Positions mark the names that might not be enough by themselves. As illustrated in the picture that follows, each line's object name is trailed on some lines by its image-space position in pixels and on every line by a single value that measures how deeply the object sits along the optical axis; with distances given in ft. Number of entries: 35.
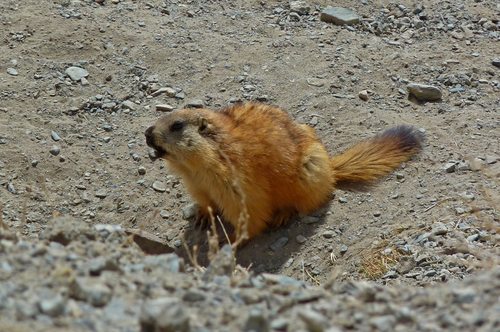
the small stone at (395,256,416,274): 32.42
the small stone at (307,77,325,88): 50.65
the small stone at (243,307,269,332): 17.35
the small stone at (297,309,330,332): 17.56
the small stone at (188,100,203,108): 49.16
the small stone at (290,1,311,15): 61.46
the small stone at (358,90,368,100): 48.91
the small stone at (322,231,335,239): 38.19
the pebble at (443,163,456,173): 39.58
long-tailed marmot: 37.22
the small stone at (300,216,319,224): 39.86
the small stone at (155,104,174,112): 49.37
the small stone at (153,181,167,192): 43.45
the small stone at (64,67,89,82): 50.92
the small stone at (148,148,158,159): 39.43
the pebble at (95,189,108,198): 42.60
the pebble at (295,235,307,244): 38.58
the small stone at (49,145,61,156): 44.11
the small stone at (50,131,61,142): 45.29
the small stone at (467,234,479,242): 32.30
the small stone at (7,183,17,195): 41.16
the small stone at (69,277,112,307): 18.25
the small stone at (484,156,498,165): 39.01
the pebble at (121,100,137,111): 49.73
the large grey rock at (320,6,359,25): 59.72
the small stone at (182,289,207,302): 19.17
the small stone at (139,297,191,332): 16.67
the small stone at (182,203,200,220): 41.96
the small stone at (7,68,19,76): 49.81
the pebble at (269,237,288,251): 38.83
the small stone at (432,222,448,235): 33.63
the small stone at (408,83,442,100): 48.08
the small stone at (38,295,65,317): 17.17
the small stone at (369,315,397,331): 17.71
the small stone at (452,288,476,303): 19.03
